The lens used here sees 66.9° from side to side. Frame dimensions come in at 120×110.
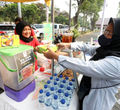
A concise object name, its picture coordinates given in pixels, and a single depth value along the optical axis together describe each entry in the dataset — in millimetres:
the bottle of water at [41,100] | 830
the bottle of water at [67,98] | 835
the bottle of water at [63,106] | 805
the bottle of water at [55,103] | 794
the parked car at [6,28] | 7762
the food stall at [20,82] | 786
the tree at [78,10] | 12009
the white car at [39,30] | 9558
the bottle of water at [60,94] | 876
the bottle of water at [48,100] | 799
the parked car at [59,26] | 11625
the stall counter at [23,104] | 852
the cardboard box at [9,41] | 893
